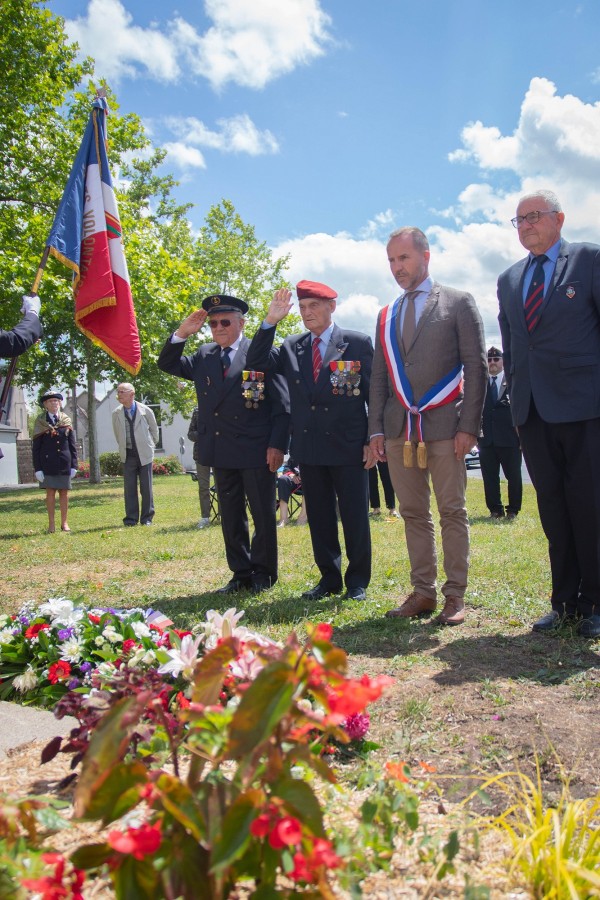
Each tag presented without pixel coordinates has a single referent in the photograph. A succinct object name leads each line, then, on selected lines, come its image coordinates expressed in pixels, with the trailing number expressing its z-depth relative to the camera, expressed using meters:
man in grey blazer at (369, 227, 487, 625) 4.28
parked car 24.80
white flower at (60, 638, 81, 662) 3.07
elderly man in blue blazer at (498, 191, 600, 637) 3.80
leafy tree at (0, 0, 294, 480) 15.64
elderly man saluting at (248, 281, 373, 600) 5.08
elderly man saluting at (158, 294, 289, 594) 5.39
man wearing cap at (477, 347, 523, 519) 9.86
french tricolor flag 5.62
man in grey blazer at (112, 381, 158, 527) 11.25
